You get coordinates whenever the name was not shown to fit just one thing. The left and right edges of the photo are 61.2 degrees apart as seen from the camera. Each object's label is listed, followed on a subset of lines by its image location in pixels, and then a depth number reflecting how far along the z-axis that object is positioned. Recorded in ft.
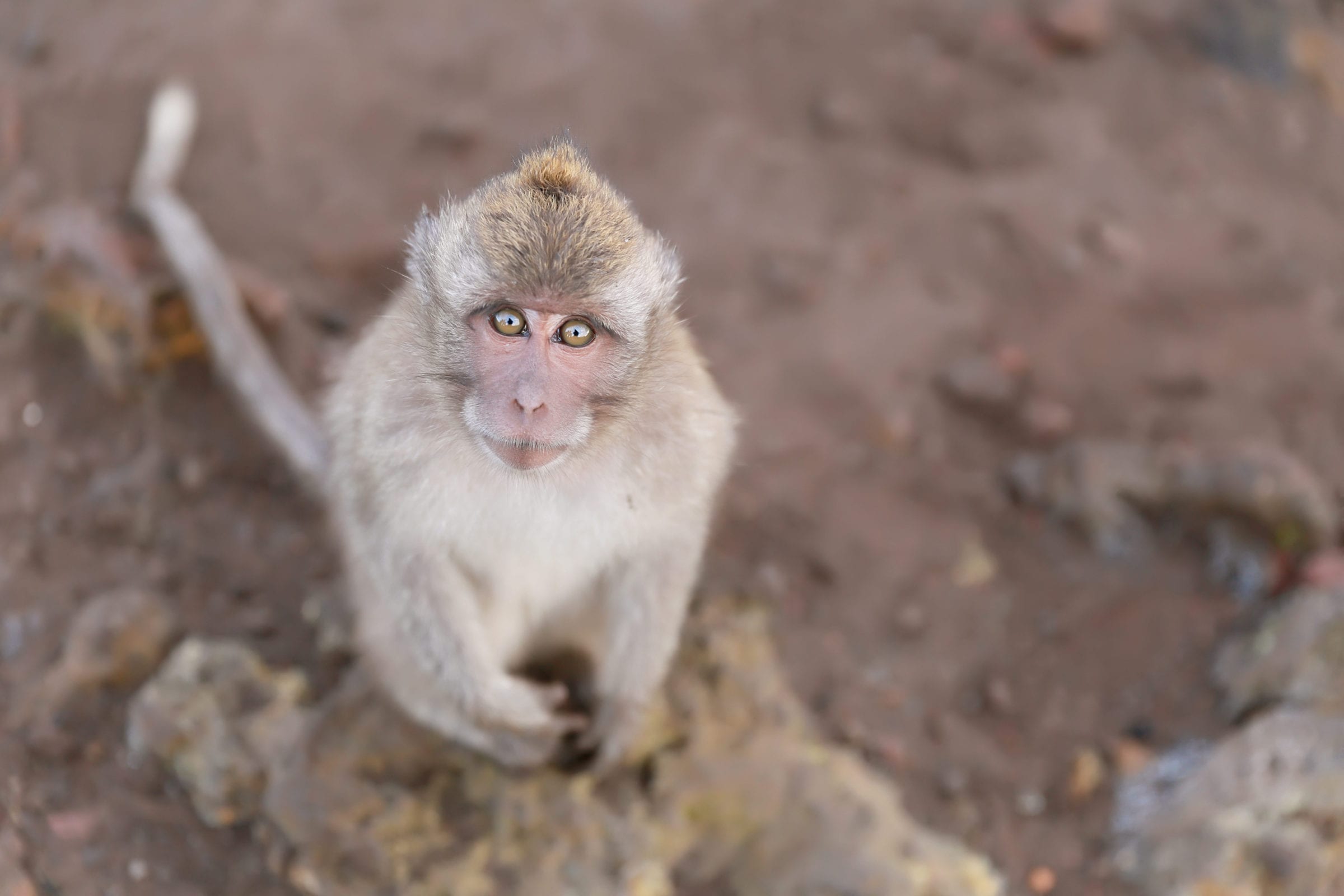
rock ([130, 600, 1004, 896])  10.28
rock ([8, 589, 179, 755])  11.36
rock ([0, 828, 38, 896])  9.63
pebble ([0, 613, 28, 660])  11.89
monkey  8.65
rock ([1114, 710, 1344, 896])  10.94
